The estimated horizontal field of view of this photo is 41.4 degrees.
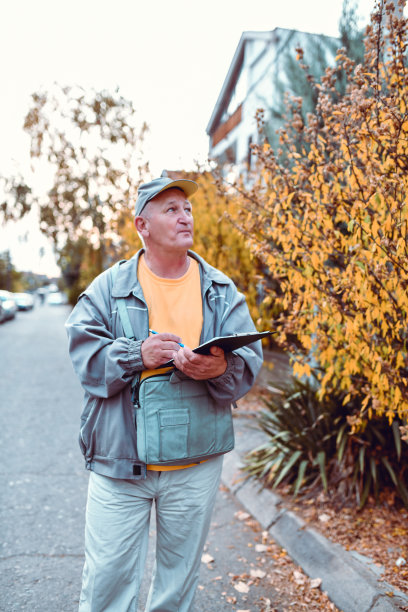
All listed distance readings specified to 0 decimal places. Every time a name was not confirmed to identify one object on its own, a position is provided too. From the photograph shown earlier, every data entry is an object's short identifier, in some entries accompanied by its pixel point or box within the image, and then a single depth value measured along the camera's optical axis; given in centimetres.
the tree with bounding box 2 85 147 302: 1459
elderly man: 209
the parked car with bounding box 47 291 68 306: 6456
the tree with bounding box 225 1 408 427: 273
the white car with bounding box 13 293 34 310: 4144
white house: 1045
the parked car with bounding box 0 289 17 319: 2635
